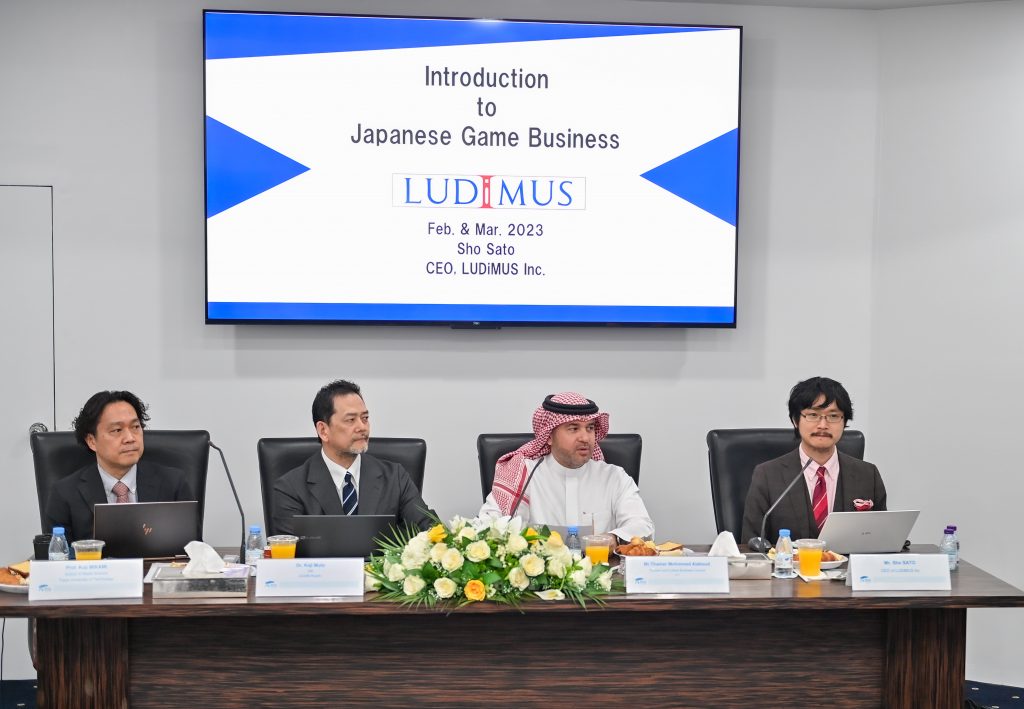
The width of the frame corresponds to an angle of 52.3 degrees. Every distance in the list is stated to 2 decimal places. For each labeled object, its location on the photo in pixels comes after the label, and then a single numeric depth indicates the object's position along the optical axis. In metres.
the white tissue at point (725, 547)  2.73
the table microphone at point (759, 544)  2.88
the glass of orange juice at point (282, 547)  2.60
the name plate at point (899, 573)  2.54
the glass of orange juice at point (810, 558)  2.65
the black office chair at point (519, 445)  3.45
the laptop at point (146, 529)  2.69
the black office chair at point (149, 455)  3.23
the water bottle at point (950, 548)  2.83
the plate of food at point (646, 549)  2.77
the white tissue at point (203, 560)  2.58
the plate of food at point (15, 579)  2.46
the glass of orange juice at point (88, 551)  2.62
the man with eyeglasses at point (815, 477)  3.21
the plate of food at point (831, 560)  2.72
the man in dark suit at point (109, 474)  3.08
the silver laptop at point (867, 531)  2.76
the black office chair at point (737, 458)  3.43
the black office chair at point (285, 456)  3.32
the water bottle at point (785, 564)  2.68
